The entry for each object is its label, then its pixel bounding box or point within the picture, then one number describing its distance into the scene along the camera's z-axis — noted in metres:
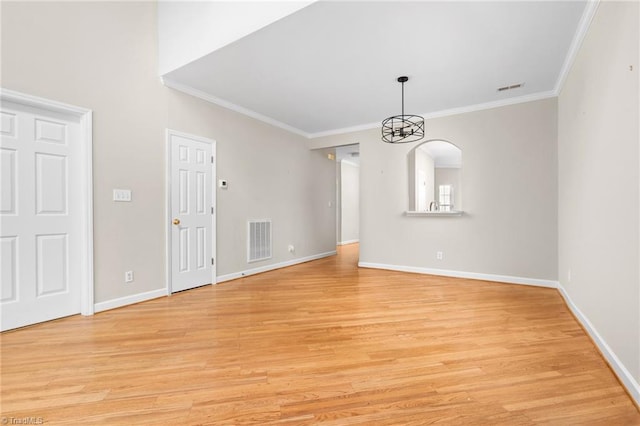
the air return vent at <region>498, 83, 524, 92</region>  3.70
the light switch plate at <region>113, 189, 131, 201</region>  3.10
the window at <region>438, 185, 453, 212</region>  11.41
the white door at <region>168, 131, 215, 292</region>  3.68
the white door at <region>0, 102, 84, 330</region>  2.46
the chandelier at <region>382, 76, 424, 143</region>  4.80
